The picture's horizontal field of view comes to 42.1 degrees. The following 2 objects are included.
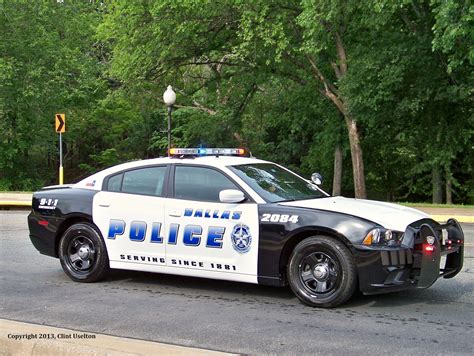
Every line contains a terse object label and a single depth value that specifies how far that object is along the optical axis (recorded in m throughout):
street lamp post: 20.36
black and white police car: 5.84
